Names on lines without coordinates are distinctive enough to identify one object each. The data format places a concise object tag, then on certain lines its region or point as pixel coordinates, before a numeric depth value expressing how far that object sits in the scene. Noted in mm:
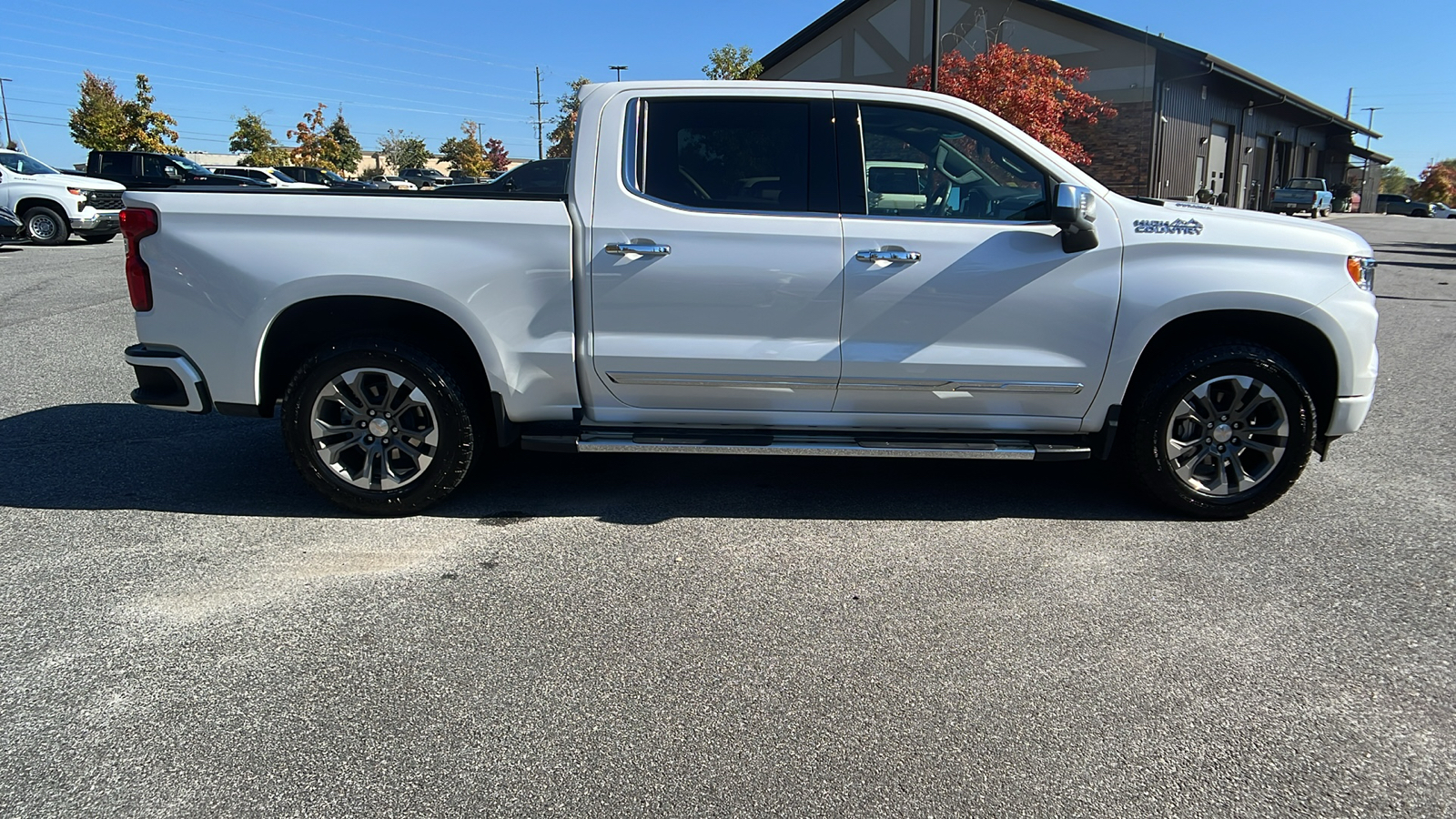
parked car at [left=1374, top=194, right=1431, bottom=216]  63219
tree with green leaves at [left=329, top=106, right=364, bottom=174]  70562
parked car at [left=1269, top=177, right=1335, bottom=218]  40281
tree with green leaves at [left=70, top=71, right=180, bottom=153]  47062
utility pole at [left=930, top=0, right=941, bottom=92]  18047
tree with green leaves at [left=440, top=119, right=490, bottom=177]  82650
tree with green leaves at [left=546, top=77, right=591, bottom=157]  40250
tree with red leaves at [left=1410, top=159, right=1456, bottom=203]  81000
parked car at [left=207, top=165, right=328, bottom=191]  30820
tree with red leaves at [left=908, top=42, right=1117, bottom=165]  22688
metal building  30078
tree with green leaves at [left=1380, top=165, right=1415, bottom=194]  102812
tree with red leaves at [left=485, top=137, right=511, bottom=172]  93438
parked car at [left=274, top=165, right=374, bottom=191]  36406
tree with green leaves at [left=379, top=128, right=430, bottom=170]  81938
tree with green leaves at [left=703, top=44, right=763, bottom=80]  28516
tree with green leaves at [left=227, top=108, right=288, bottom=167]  61812
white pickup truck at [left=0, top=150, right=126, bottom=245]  18516
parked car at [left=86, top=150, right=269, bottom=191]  25109
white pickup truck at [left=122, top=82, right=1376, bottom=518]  4371
